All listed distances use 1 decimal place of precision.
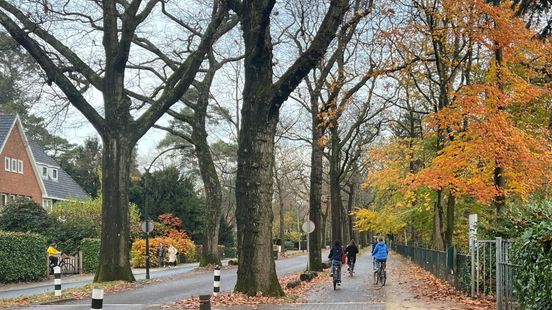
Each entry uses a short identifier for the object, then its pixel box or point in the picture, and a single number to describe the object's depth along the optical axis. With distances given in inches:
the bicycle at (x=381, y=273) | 851.6
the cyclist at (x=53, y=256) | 1229.9
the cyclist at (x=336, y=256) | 803.4
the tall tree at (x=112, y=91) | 829.8
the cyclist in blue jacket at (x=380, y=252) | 842.2
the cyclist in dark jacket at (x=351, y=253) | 1060.5
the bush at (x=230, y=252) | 2379.9
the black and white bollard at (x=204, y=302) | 329.8
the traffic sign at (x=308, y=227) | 1054.0
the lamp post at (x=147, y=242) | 1092.2
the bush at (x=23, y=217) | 1365.7
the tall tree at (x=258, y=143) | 598.9
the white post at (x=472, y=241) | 601.0
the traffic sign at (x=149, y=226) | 1127.6
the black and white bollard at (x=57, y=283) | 707.4
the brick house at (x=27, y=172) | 1729.8
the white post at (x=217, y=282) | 630.4
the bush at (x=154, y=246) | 1636.3
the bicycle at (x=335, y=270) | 800.3
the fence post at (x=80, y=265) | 1400.6
